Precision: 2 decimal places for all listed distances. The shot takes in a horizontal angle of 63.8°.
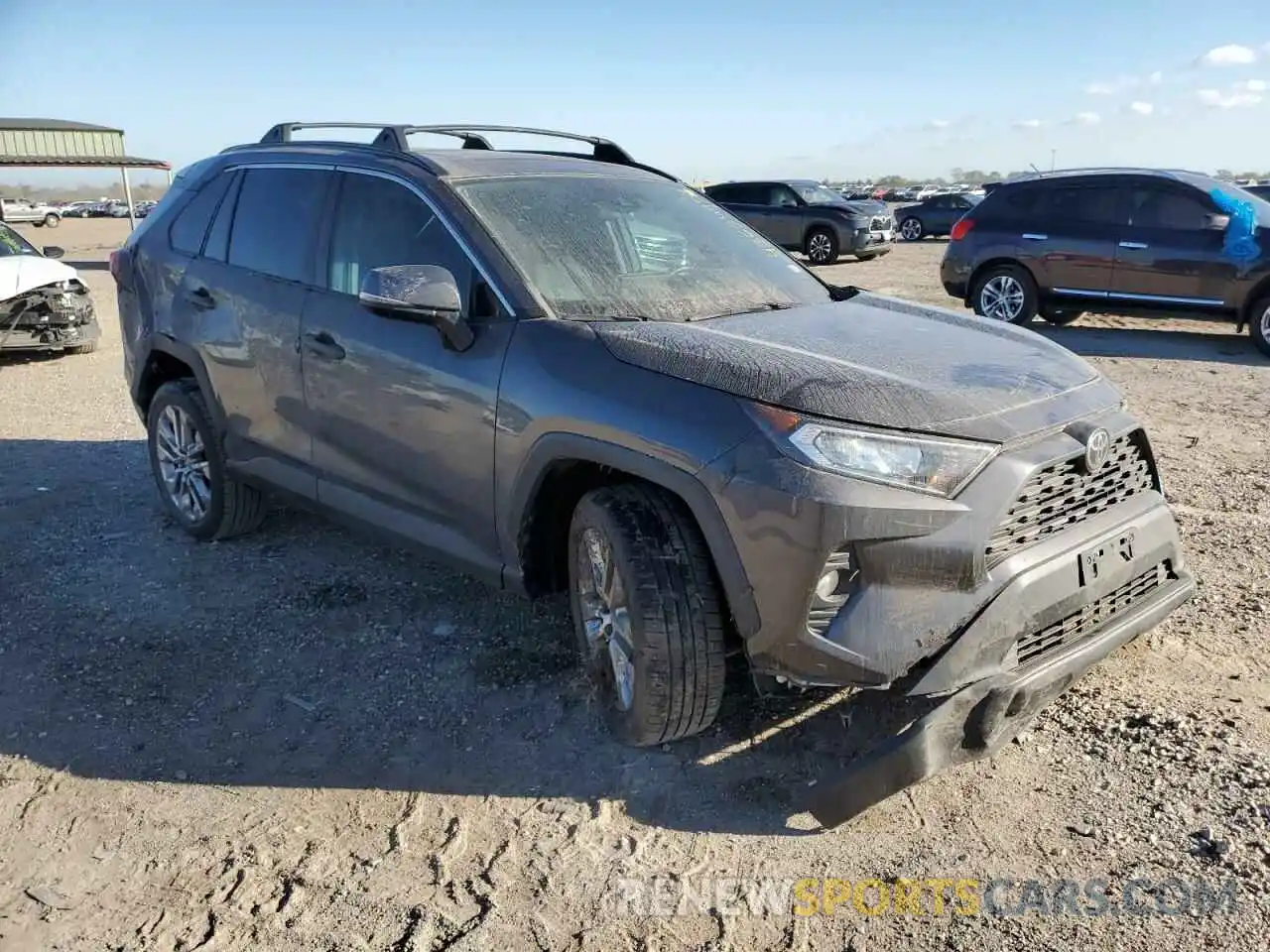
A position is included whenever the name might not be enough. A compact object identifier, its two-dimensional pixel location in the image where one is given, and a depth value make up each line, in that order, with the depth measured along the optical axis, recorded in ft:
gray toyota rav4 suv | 8.63
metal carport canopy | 114.52
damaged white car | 32.24
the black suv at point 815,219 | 66.54
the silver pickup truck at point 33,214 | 162.08
